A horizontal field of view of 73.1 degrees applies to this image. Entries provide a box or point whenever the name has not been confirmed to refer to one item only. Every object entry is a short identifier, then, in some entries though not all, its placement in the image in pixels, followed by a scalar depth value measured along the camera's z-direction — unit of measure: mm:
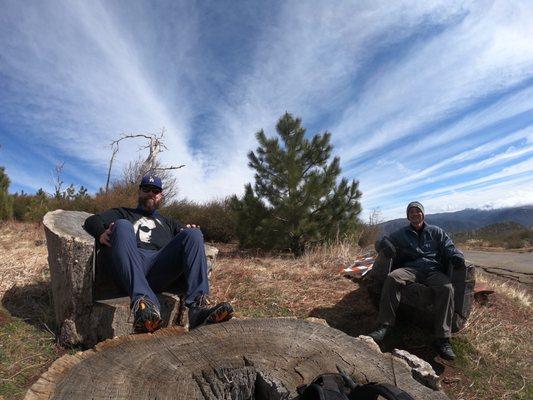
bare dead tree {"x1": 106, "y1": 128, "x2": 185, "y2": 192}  15148
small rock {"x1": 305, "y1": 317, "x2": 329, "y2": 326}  2036
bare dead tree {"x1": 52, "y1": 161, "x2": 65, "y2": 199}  10345
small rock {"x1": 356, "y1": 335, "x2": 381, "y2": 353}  1871
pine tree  8477
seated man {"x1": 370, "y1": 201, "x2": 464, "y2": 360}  3043
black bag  1184
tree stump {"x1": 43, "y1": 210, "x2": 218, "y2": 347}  2447
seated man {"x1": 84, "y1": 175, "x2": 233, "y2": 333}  1991
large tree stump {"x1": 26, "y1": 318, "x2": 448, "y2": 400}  1322
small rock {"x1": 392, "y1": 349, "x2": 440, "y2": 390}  2244
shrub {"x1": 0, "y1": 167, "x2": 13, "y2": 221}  8531
